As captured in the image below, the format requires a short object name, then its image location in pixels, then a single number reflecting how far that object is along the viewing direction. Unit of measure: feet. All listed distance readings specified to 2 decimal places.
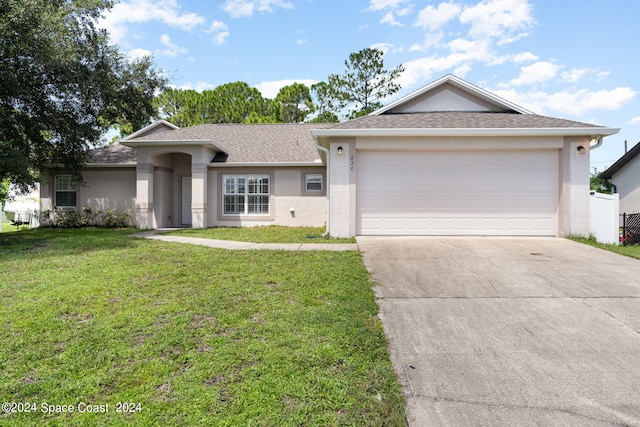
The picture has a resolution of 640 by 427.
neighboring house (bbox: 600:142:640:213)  57.72
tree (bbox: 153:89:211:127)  98.07
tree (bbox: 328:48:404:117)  89.86
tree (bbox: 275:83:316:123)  100.01
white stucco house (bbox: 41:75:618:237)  30.60
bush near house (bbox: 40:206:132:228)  48.65
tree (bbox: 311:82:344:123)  97.71
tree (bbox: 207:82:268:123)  98.37
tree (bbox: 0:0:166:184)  34.32
